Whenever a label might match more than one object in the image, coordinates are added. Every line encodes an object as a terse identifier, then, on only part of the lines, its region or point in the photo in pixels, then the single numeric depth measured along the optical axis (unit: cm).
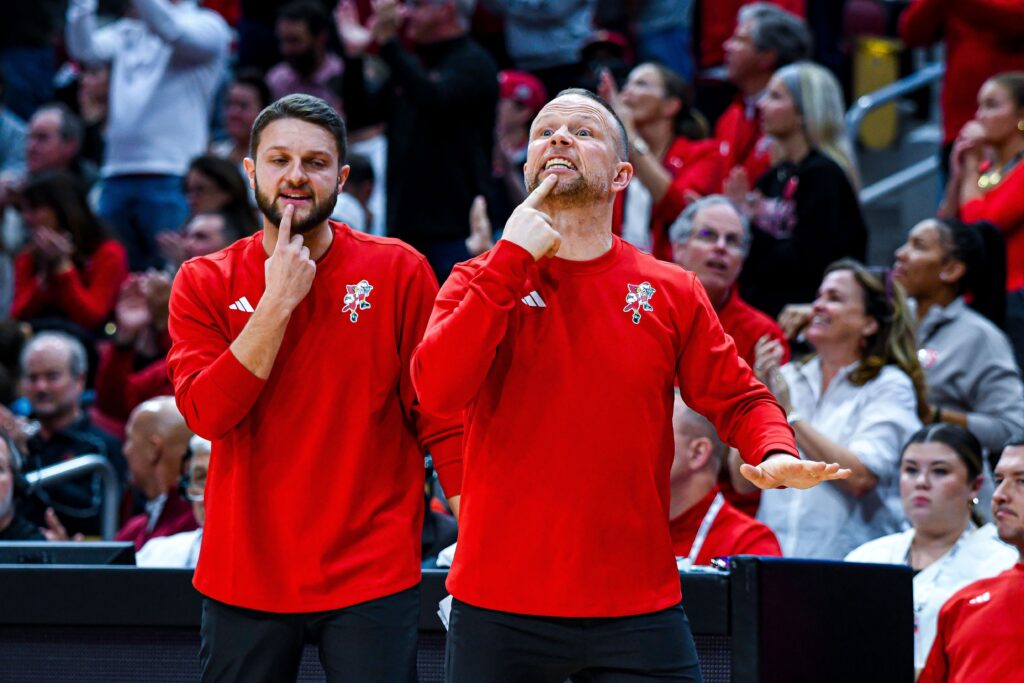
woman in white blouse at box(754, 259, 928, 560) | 1148
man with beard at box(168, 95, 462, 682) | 719
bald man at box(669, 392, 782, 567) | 1006
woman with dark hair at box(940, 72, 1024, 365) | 1418
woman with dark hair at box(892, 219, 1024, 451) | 1241
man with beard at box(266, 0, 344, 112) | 1939
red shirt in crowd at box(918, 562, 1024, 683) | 904
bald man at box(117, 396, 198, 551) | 1316
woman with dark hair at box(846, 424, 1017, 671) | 1042
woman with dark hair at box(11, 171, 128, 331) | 1687
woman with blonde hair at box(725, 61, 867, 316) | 1392
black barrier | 845
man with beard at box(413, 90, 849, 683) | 653
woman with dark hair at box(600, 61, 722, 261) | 1567
